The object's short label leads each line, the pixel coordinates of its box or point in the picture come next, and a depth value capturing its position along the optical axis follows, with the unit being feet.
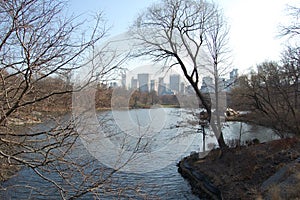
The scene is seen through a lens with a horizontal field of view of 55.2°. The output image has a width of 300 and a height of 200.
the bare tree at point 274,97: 46.36
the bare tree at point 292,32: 41.06
